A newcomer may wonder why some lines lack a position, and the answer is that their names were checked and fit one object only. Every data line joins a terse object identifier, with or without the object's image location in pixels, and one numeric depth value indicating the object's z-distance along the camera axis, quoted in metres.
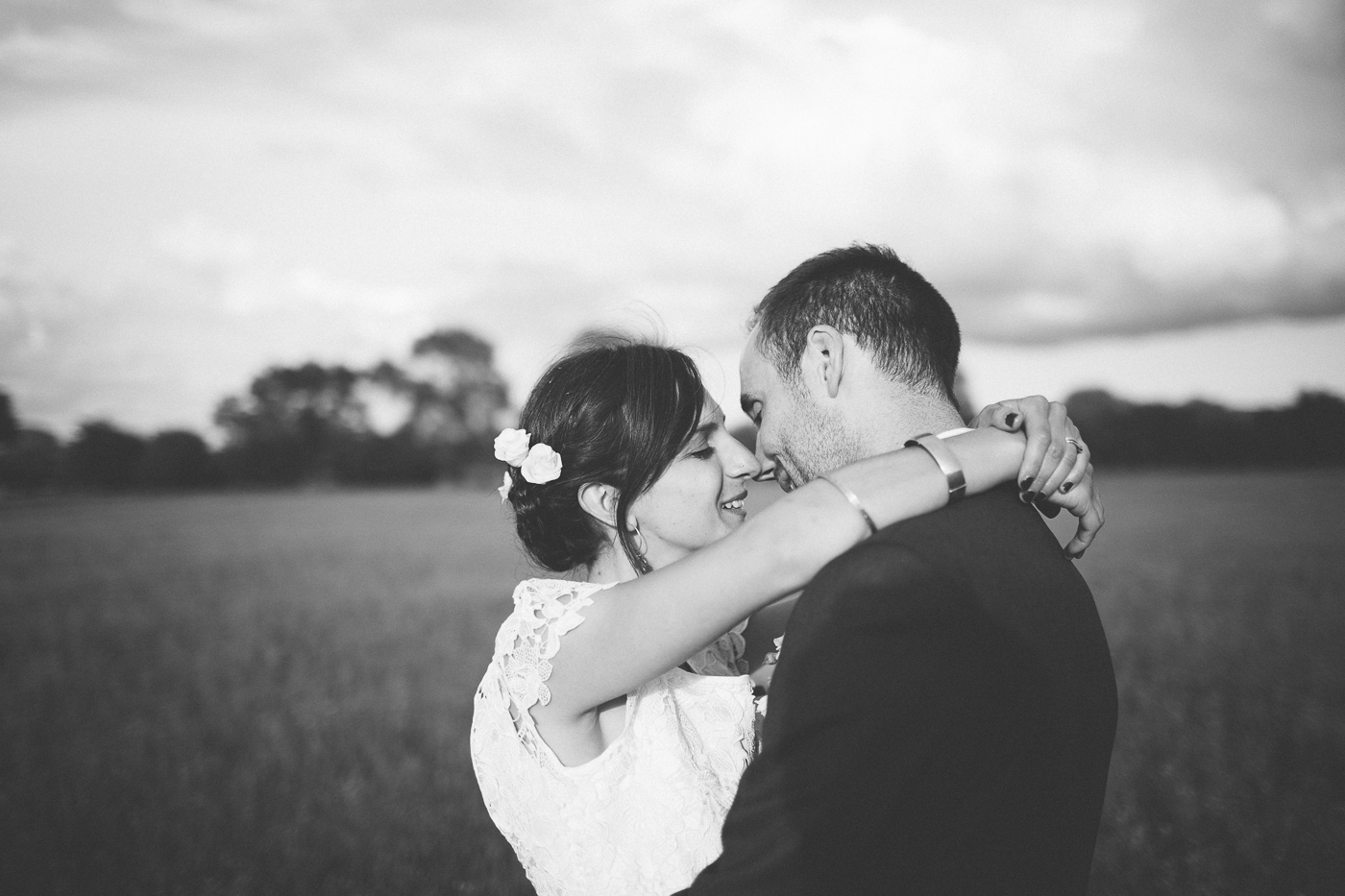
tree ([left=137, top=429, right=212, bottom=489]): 69.62
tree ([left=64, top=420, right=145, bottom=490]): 65.44
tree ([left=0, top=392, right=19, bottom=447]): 52.69
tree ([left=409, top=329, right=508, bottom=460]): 88.31
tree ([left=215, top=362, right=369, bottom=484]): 75.50
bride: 2.03
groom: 1.71
